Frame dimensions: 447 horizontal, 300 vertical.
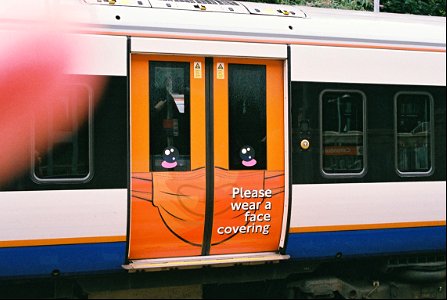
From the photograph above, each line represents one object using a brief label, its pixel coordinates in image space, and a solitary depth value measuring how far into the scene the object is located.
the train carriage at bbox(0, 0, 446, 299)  5.70
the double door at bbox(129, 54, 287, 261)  5.96
